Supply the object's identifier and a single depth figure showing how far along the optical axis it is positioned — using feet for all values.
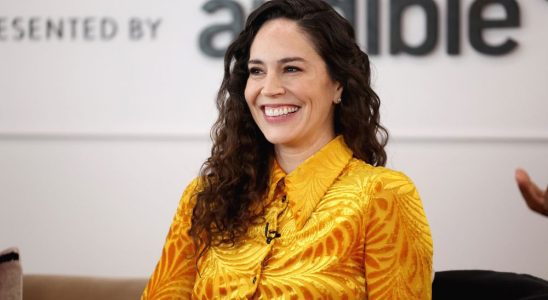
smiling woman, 13.60
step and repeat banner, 16.61
